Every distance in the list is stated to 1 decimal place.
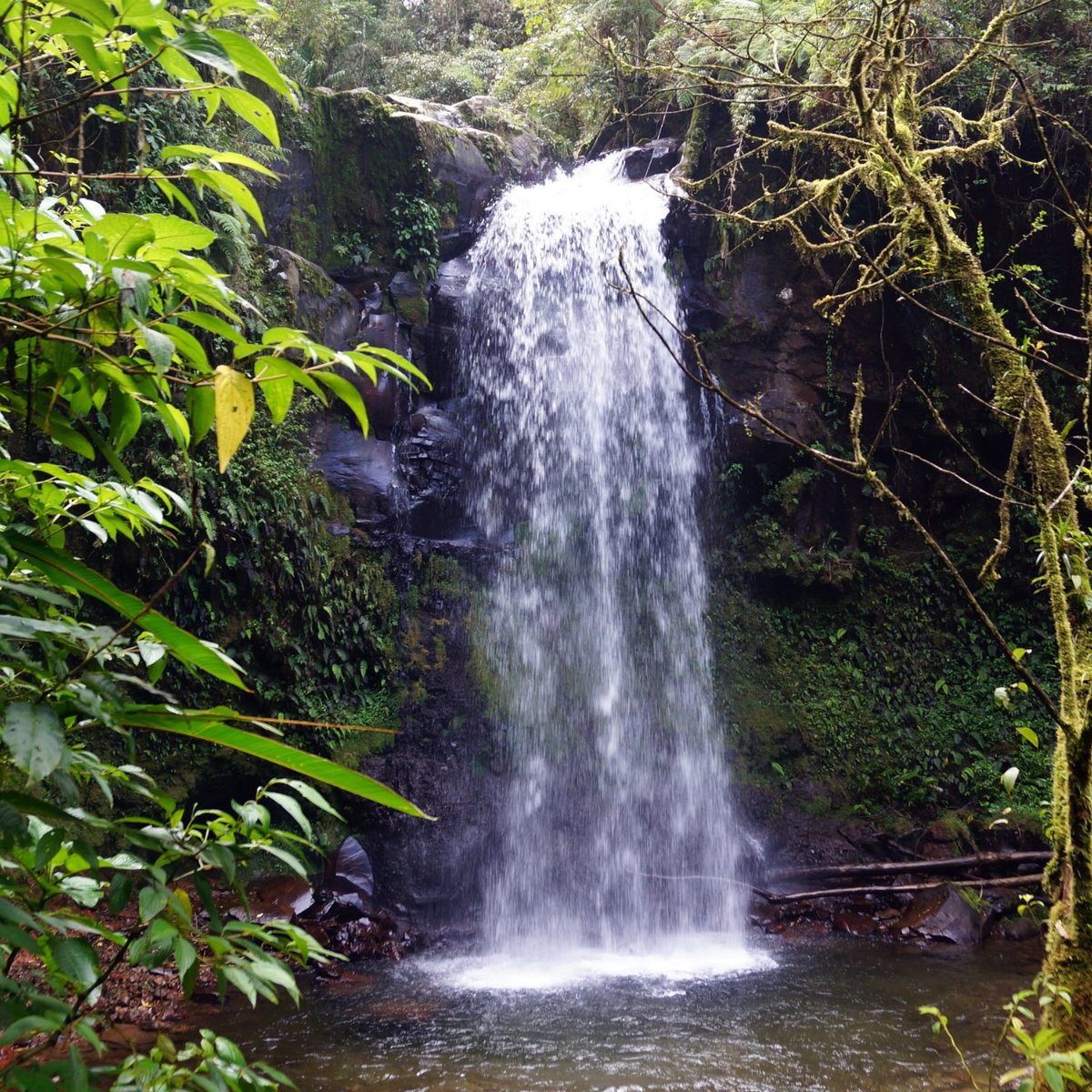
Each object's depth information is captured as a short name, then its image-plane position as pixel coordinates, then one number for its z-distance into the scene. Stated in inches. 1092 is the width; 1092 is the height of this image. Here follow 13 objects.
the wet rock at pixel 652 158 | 448.5
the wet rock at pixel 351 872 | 260.4
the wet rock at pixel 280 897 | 236.5
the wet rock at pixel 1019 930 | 255.9
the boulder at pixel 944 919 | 256.1
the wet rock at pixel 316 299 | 326.6
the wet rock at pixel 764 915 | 281.3
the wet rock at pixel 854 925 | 270.2
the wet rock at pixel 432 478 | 357.4
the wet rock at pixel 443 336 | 378.6
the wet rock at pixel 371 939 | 242.8
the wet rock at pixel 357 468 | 332.5
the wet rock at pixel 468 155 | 405.1
